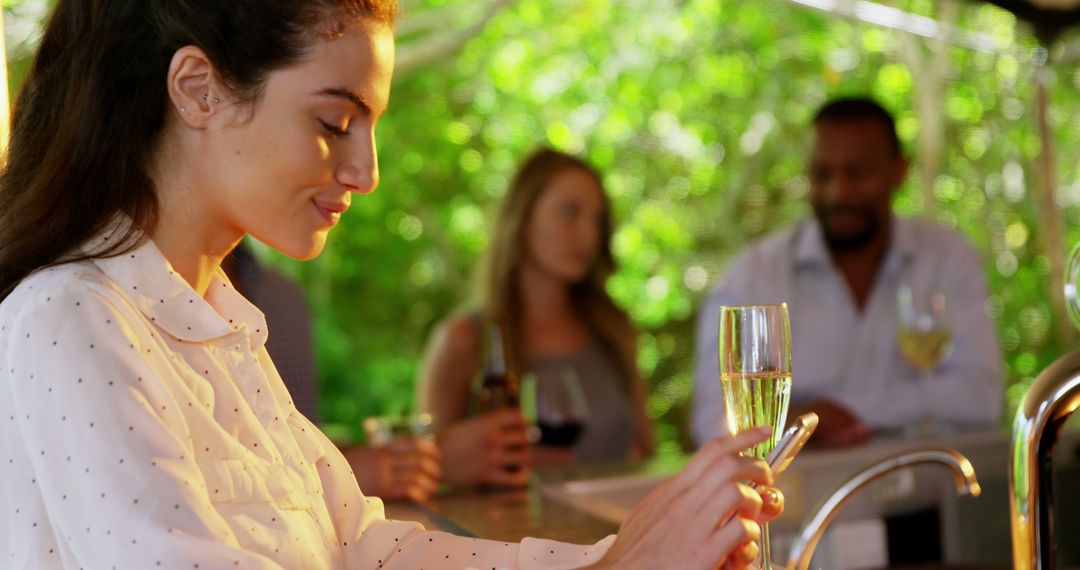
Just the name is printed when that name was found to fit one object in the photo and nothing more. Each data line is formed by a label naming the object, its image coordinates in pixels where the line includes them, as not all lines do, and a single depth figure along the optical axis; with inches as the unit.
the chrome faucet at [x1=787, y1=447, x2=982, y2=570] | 91.7
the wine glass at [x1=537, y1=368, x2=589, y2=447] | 123.6
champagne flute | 87.7
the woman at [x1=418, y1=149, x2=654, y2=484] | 155.6
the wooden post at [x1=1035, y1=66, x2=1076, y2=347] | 207.1
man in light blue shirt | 157.2
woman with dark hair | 83.9
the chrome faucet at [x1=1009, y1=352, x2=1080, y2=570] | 86.7
